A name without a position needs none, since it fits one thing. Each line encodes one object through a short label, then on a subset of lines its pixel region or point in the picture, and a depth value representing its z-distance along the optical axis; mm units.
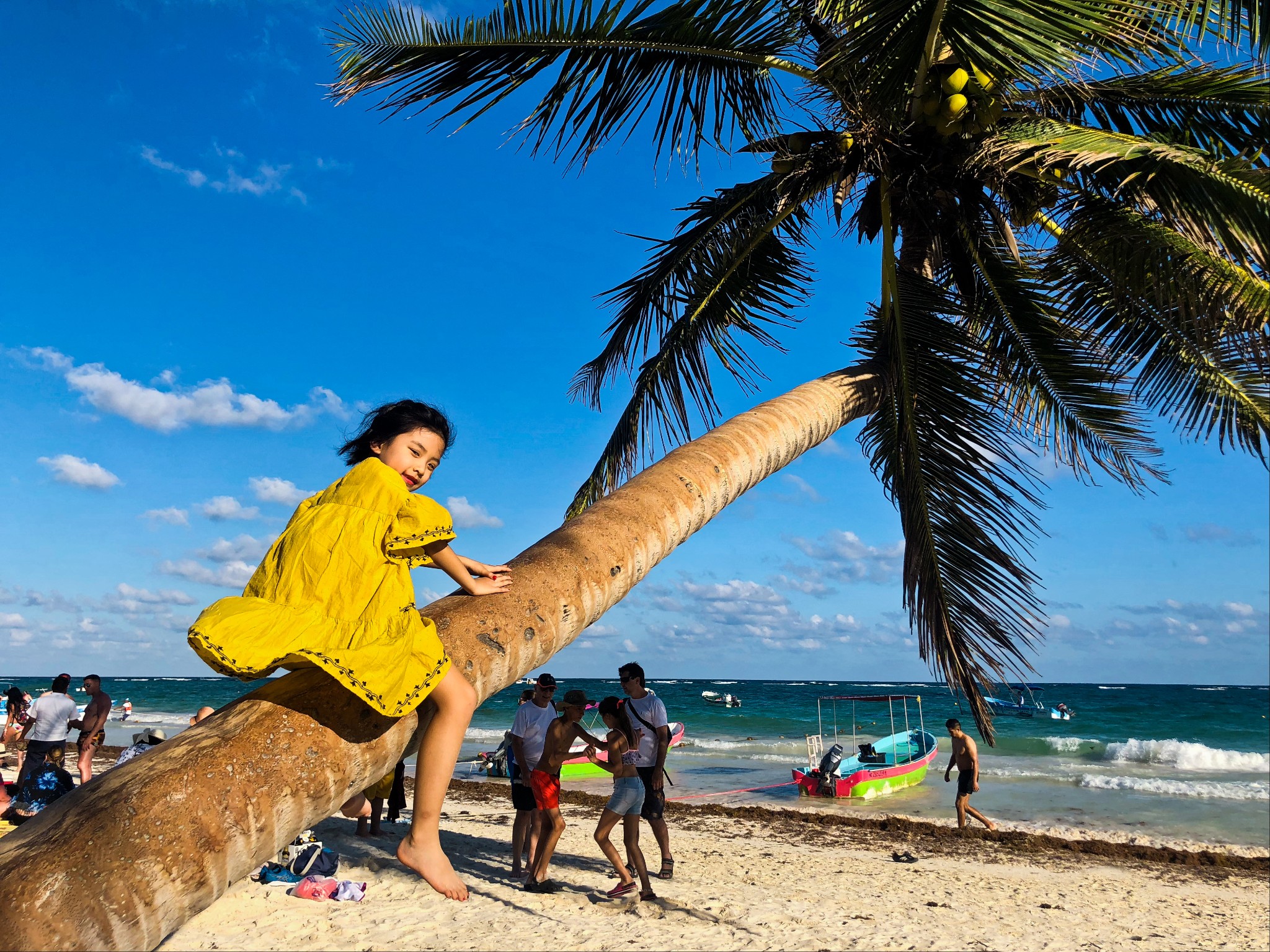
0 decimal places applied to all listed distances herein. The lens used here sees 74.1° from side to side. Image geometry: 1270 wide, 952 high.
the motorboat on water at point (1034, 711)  45219
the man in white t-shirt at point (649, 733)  7875
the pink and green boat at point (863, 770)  18078
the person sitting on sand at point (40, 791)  9336
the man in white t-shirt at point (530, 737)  7875
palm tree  4316
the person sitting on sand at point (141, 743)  11625
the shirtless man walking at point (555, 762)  7582
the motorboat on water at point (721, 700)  60031
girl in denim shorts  7707
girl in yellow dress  2006
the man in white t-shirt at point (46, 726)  10633
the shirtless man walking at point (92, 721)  12297
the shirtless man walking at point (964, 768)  13781
